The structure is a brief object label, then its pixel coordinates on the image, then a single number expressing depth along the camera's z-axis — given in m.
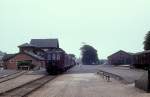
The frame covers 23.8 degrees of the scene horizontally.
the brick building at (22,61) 74.34
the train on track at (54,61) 49.12
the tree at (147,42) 86.96
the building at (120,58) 123.43
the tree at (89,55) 148.25
